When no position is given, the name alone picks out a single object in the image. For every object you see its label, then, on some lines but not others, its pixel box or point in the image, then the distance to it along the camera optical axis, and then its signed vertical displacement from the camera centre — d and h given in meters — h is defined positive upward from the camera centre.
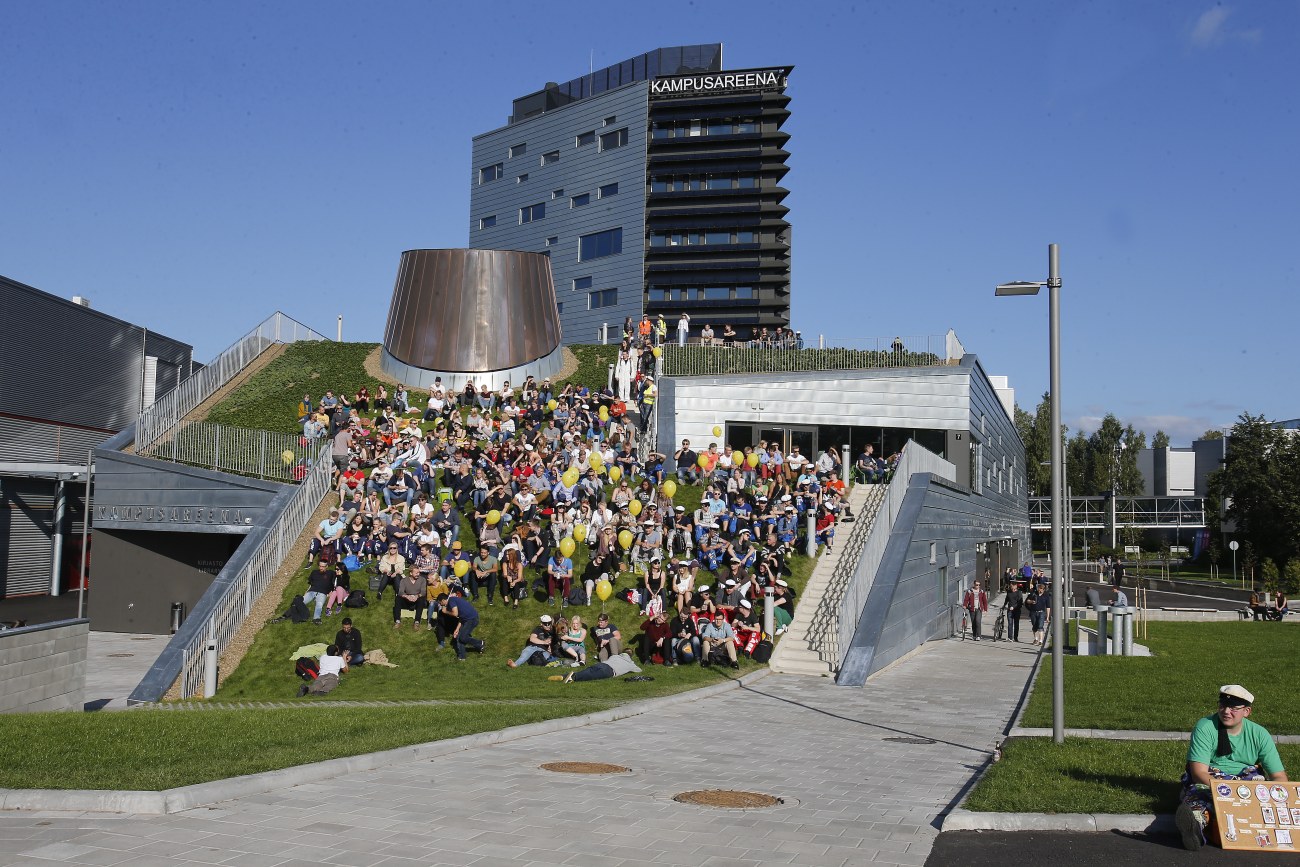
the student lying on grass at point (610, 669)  18.38 -2.57
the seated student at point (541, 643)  19.91 -2.32
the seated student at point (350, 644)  19.55 -2.38
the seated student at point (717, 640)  19.75 -2.19
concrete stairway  20.64 -1.72
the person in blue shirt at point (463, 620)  20.67 -2.04
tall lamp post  12.23 +0.36
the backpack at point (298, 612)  22.22 -2.11
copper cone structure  39.84 +6.45
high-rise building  83.81 +23.39
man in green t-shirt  8.40 -1.66
